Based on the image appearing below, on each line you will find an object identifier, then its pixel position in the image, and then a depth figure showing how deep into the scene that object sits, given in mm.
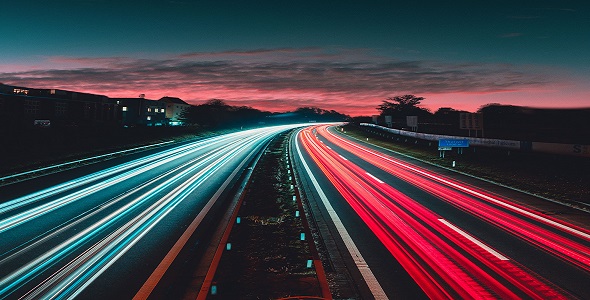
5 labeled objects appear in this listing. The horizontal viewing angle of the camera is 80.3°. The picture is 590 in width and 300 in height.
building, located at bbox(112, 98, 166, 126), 128875
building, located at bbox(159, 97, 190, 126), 144525
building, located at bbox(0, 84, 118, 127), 70919
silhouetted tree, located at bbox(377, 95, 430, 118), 153250
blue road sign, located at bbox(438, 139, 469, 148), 25812
